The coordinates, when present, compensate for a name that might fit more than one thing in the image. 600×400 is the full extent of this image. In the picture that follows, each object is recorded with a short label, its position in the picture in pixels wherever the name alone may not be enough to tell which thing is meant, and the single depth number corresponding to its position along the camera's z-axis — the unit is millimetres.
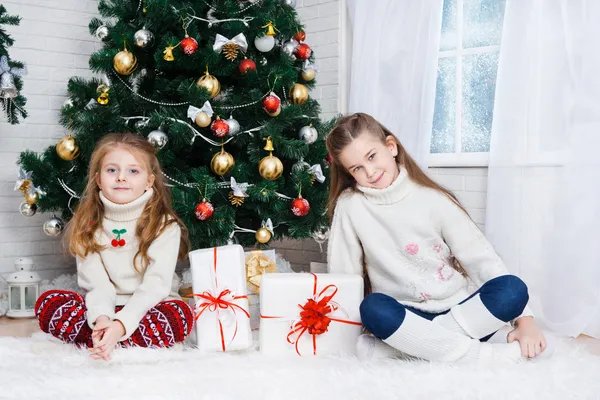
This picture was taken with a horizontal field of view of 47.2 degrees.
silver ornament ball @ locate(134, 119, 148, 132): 2593
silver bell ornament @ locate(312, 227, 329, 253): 2768
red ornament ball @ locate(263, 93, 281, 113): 2576
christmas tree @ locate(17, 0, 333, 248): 2533
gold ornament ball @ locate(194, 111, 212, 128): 2488
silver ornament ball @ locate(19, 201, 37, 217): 2816
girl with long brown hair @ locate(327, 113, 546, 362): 1845
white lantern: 2916
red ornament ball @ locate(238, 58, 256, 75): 2600
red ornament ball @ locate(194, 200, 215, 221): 2432
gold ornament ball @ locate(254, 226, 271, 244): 2629
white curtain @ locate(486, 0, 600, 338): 2498
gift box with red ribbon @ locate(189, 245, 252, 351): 2037
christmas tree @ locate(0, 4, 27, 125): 2629
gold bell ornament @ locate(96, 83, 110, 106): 2643
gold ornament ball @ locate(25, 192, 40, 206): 2771
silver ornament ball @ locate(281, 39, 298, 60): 2713
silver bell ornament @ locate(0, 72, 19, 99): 2625
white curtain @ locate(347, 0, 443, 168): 2943
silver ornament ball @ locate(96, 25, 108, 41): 2737
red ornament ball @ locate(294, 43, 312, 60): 2752
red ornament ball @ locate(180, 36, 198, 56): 2499
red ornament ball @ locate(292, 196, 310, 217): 2598
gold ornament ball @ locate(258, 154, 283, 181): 2545
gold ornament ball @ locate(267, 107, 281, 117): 2622
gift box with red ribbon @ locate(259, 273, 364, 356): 2008
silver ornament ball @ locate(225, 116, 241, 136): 2562
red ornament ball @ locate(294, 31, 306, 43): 2781
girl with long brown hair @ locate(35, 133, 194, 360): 2025
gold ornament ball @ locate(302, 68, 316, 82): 2797
